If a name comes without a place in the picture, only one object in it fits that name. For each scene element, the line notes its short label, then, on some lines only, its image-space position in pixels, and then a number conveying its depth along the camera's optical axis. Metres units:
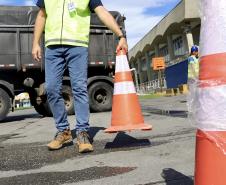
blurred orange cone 1.17
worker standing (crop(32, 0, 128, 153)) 2.66
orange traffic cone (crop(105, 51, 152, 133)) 2.74
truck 6.37
